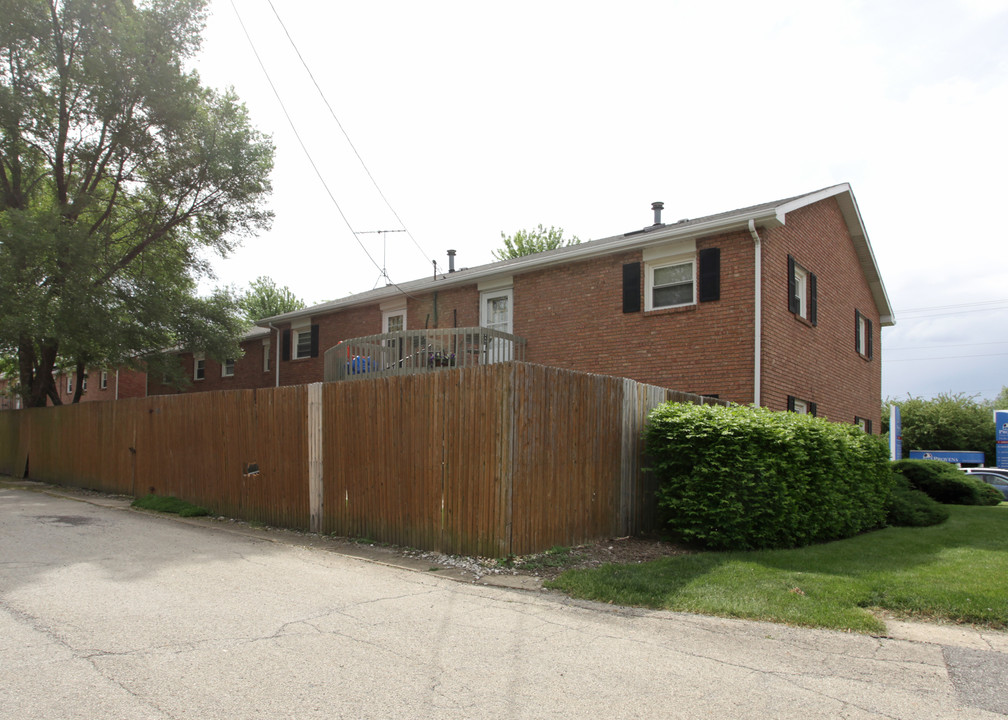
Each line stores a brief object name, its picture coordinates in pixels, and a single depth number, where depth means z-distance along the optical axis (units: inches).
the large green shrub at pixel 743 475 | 328.5
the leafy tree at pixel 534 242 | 1797.5
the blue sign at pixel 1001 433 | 1314.0
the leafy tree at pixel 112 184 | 722.2
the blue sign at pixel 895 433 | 865.8
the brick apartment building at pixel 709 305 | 489.7
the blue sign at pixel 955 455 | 1359.5
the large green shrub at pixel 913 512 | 473.4
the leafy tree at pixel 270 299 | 2054.9
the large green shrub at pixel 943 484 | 626.5
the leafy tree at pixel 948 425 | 1560.0
